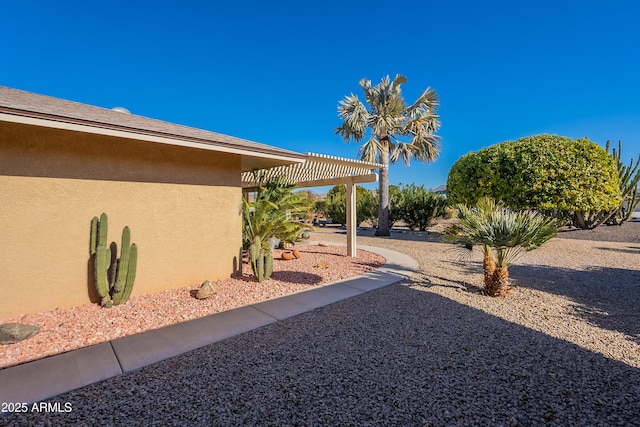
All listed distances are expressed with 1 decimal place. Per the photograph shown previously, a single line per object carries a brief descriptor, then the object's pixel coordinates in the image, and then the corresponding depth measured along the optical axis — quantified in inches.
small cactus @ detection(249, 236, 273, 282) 256.2
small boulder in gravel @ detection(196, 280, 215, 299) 213.9
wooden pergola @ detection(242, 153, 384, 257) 365.4
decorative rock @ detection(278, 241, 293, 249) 471.2
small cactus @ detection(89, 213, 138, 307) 187.5
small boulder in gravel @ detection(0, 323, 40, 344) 143.9
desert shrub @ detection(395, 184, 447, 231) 759.7
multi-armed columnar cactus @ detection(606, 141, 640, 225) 594.2
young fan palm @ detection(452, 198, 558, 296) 204.4
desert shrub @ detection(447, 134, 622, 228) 471.2
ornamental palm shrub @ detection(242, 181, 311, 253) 288.4
